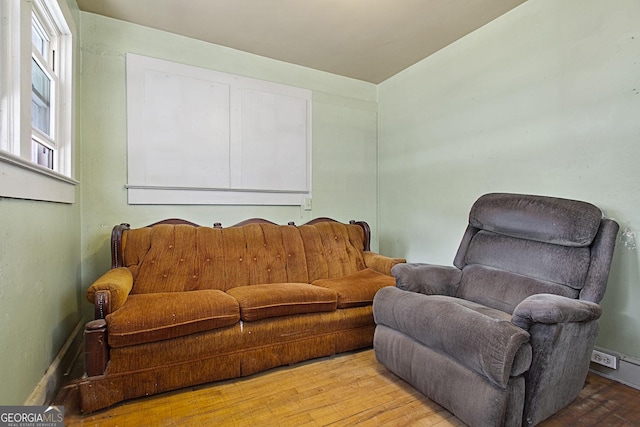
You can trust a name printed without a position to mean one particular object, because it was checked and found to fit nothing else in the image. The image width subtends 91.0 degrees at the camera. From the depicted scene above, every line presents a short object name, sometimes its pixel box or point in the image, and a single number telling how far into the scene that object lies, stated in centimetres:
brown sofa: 164
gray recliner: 135
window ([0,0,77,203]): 132
